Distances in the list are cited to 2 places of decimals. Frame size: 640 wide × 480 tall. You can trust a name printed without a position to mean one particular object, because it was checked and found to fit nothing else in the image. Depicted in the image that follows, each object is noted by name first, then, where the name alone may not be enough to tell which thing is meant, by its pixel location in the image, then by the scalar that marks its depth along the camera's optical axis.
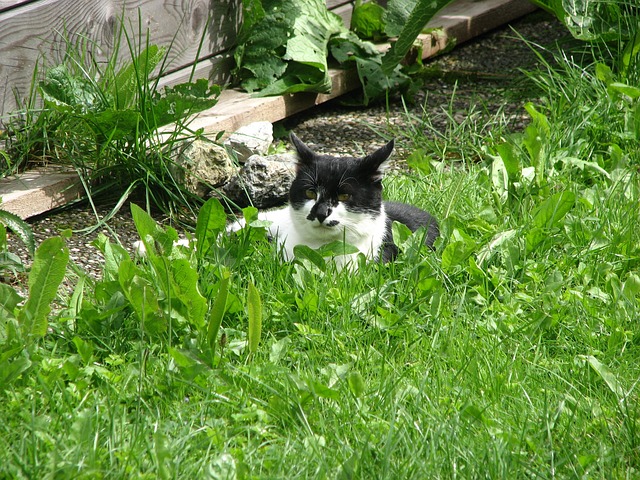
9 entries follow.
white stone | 8.20
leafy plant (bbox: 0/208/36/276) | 5.54
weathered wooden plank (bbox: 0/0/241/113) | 7.32
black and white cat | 6.08
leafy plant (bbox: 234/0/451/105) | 9.16
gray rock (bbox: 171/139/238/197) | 7.48
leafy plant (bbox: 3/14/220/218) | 6.97
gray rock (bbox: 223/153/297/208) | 7.69
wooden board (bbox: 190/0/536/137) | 8.66
